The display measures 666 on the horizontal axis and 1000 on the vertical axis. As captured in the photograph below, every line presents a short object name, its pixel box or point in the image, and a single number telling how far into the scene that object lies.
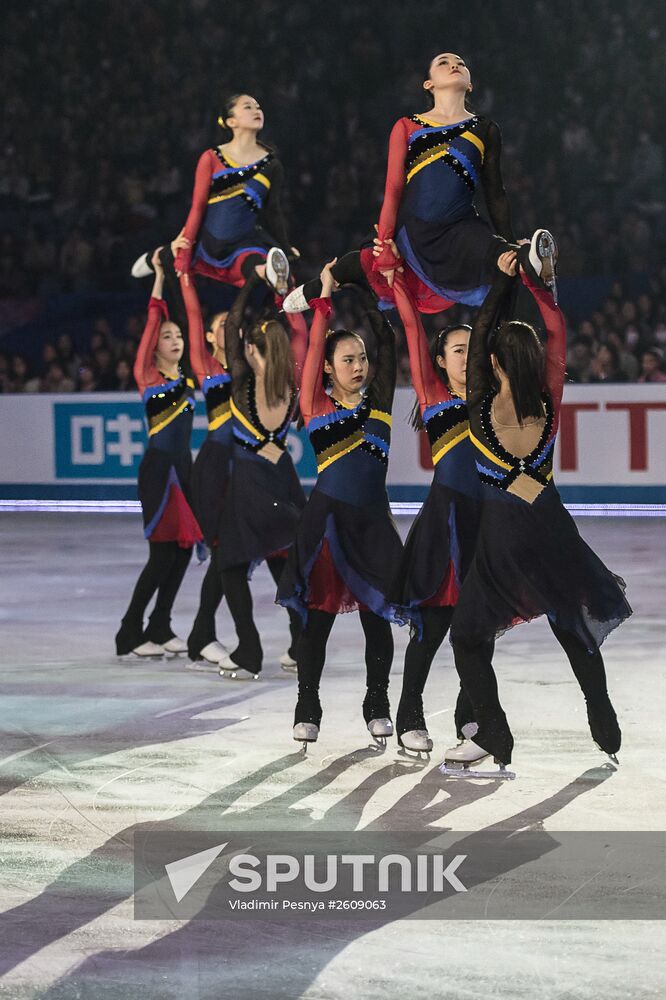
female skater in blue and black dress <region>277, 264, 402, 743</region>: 9.95
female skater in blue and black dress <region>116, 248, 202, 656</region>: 13.45
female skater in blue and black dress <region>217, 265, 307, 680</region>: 12.05
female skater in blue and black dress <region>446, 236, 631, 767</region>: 8.88
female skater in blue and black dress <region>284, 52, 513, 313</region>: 10.05
